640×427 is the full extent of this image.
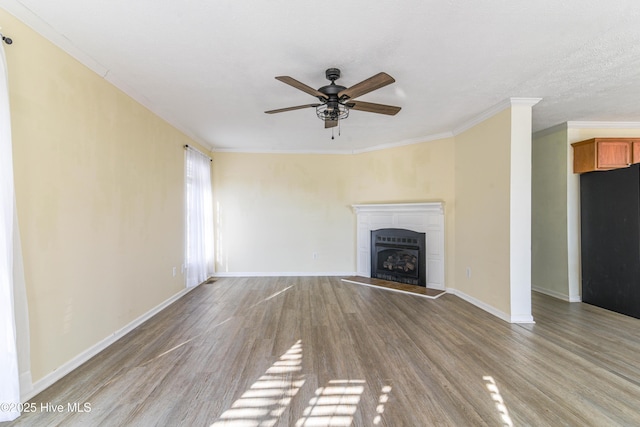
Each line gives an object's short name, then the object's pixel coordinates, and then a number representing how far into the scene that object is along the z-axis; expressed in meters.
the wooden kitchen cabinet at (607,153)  3.52
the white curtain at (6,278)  1.49
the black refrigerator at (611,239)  3.19
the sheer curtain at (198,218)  4.18
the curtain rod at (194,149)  4.02
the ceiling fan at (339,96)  2.01
